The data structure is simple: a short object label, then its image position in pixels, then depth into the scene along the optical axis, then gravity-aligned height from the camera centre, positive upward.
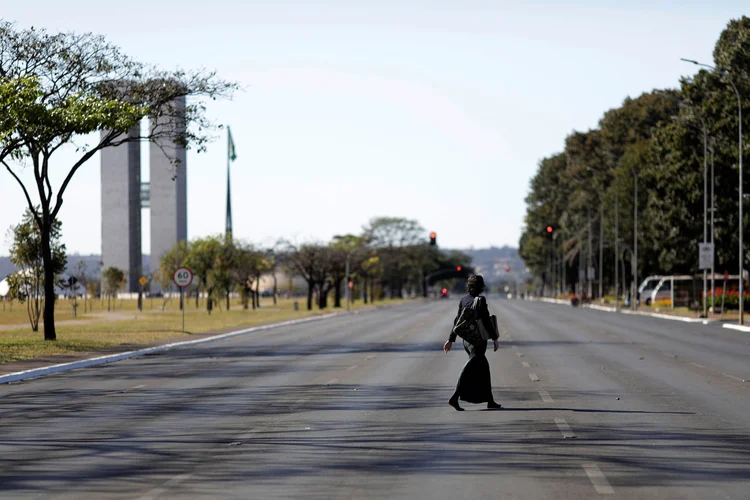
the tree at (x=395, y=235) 186.50 +5.67
